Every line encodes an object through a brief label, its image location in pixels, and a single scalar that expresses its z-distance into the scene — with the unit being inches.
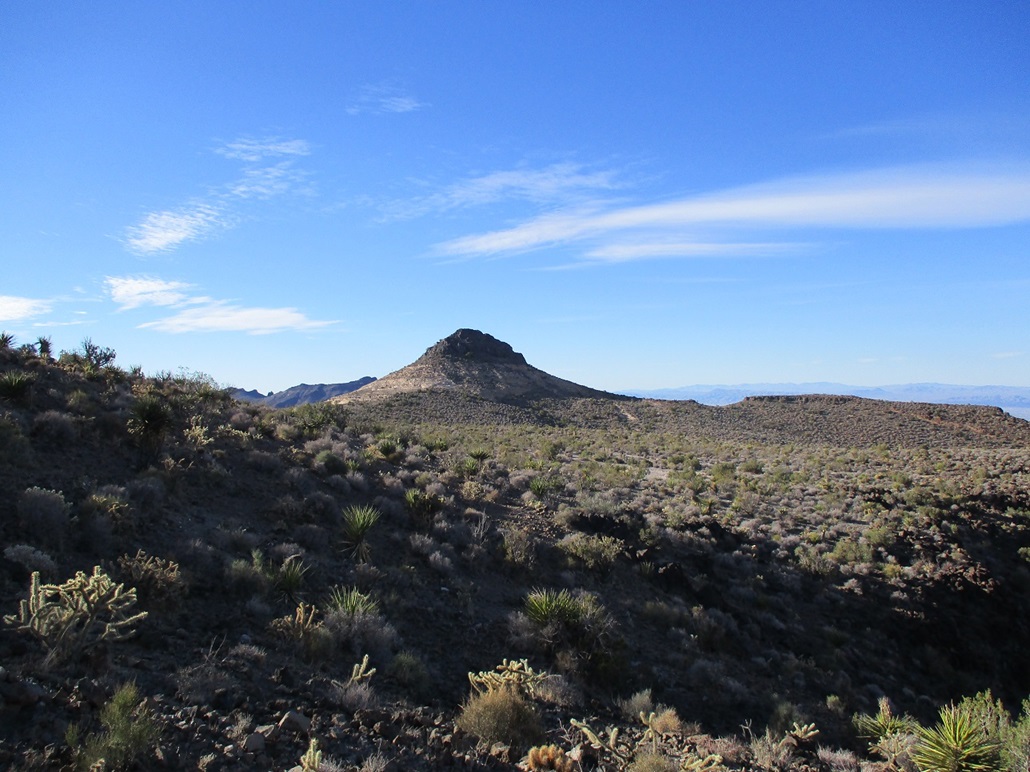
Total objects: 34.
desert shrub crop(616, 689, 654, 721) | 295.9
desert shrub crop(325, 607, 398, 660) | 293.1
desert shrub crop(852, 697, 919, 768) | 253.1
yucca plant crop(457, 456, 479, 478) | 706.2
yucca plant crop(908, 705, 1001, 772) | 218.1
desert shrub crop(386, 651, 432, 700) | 276.5
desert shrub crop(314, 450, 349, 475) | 565.8
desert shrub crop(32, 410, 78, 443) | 431.5
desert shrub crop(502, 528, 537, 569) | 462.0
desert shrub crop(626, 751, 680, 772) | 221.0
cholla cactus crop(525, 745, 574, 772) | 220.4
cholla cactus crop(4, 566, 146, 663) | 212.7
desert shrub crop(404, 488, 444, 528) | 506.3
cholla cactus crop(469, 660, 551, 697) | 261.4
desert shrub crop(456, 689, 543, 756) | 238.5
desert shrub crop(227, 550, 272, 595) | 316.8
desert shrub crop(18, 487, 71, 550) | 299.7
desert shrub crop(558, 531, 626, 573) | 489.1
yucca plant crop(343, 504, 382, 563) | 410.0
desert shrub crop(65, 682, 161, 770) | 167.2
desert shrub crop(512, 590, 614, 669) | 340.5
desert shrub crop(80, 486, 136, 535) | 319.9
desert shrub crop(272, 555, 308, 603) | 326.3
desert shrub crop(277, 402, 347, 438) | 733.1
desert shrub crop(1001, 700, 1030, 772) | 215.5
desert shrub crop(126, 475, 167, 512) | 374.0
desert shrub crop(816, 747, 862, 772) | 262.7
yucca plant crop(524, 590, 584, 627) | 354.9
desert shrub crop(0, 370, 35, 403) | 480.7
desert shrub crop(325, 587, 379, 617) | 309.7
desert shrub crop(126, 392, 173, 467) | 451.5
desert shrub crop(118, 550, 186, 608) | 280.1
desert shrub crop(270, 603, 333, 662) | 273.0
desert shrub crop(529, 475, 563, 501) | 670.5
